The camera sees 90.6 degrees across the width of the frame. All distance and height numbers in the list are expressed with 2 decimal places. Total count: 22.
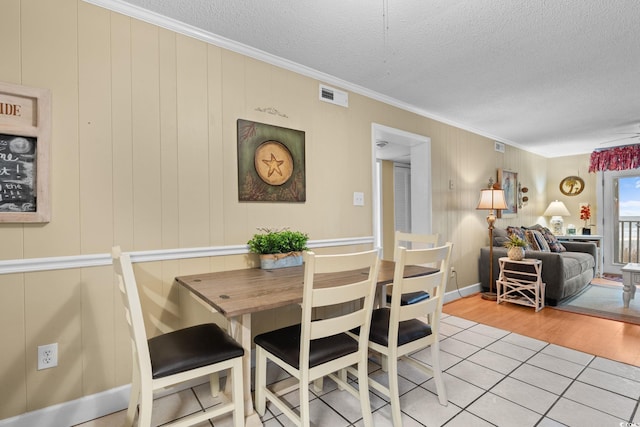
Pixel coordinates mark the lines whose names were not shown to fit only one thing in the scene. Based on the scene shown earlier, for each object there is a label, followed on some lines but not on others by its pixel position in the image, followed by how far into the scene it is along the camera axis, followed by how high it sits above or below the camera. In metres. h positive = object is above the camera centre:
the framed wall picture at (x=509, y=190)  4.93 +0.33
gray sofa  3.66 -0.73
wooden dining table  1.41 -0.41
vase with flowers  5.85 -0.13
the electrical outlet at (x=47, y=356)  1.64 -0.75
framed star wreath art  2.29 +0.37
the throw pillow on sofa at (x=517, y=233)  4.49 -0.33
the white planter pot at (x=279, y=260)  2.21 -0.35
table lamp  5.96 -0.09
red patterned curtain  5.00 +0.83
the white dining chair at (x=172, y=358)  1.30 -0.66
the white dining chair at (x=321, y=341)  1.36 -0.66
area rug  3.37 -1.14
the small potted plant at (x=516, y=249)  3.80 -0.48
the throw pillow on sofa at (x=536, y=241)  4.41 -0.45
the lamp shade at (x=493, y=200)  4.05 +0.12
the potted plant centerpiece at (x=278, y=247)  2.22 -0.26
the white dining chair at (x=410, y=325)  1.59 -0.66
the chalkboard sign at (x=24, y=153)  1.54 +0.30
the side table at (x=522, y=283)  3.65 -0.89
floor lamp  4.06 +0.09
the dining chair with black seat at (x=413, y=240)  2.36 -0.23
